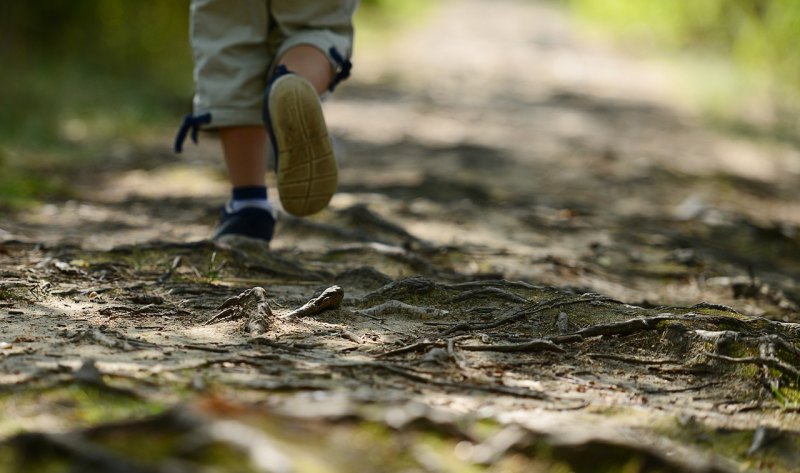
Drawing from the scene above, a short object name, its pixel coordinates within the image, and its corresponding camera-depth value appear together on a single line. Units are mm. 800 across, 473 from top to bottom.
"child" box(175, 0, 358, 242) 5084
